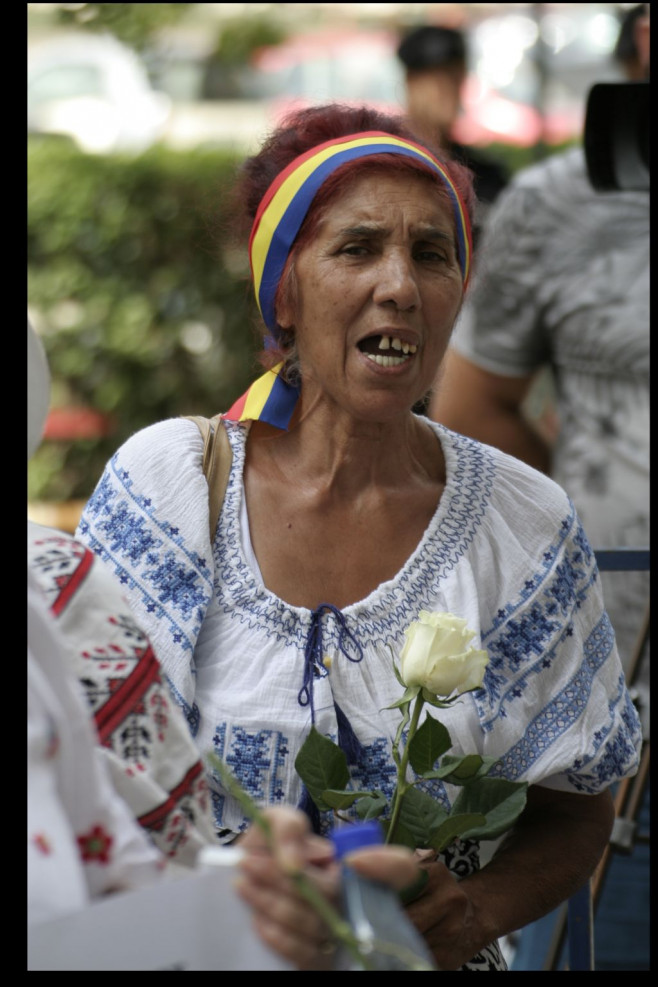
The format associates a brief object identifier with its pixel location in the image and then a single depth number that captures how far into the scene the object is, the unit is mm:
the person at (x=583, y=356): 3871
